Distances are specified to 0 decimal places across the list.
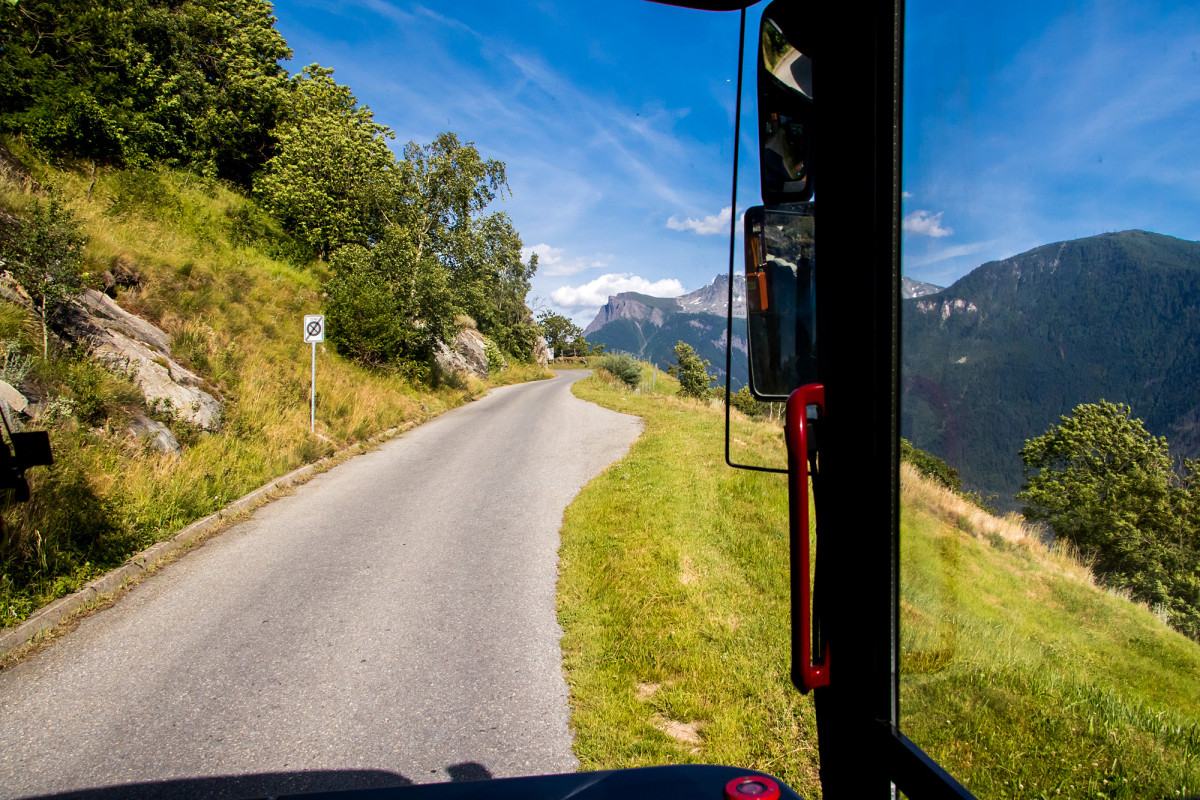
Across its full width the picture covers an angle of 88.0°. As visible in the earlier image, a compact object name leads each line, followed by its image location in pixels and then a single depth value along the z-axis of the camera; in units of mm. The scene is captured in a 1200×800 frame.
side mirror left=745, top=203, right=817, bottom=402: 1479
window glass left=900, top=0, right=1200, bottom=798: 842
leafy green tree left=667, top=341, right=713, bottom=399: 30134
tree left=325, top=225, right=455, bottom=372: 17562
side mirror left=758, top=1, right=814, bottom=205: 1461
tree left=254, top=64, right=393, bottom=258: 22312
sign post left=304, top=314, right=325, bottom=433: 12391
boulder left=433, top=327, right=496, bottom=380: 27031
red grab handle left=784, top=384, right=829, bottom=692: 1230
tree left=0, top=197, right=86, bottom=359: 7504
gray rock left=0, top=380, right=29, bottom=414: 5613
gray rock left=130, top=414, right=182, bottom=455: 7598
